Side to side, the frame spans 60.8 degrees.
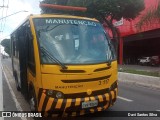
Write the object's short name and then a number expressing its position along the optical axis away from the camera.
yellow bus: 3.03
